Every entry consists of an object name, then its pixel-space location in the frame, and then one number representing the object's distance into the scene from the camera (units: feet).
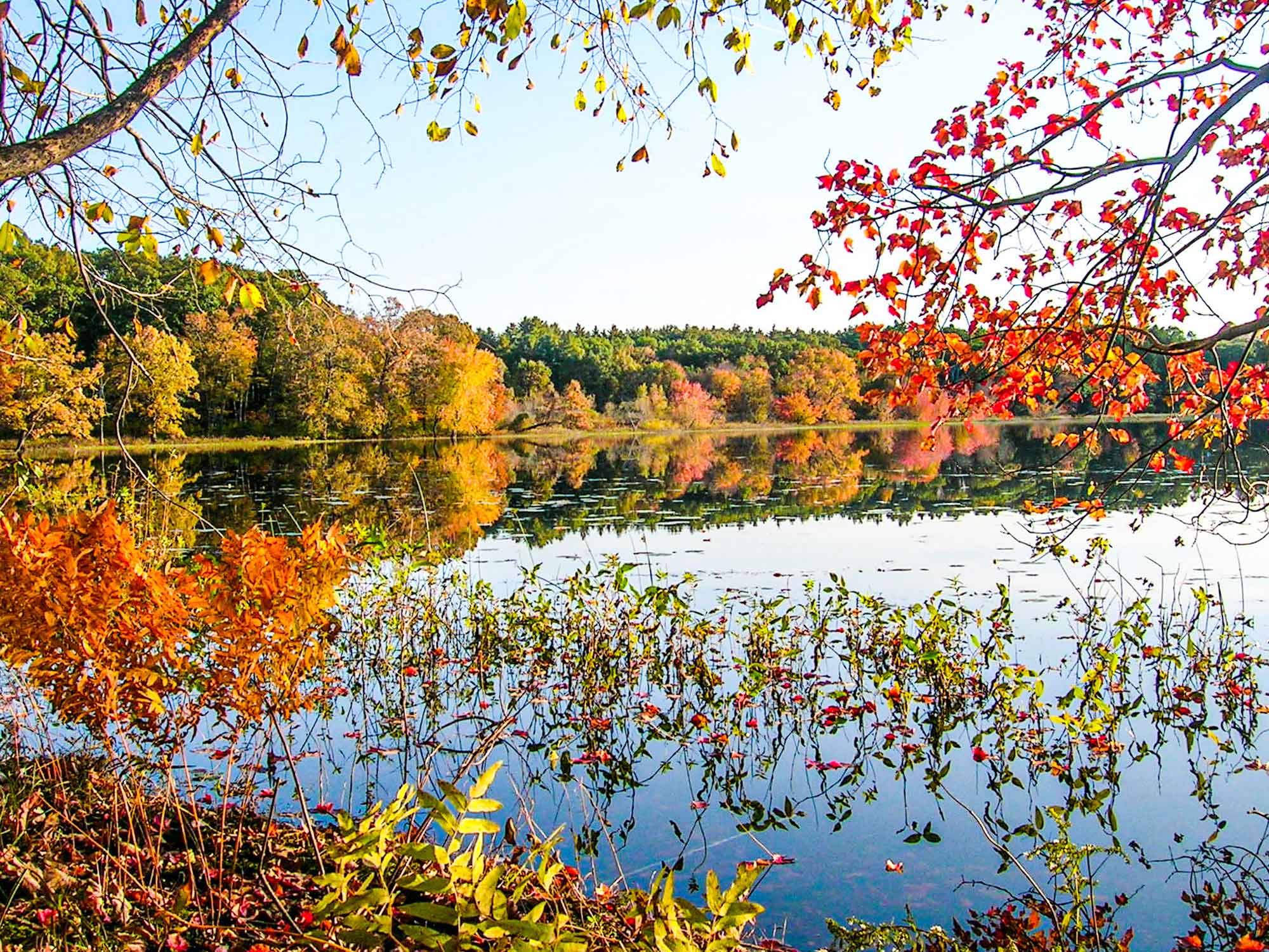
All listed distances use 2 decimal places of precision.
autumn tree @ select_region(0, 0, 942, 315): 9.52
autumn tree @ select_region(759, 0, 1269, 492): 12.32
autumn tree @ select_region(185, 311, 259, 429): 153.48
